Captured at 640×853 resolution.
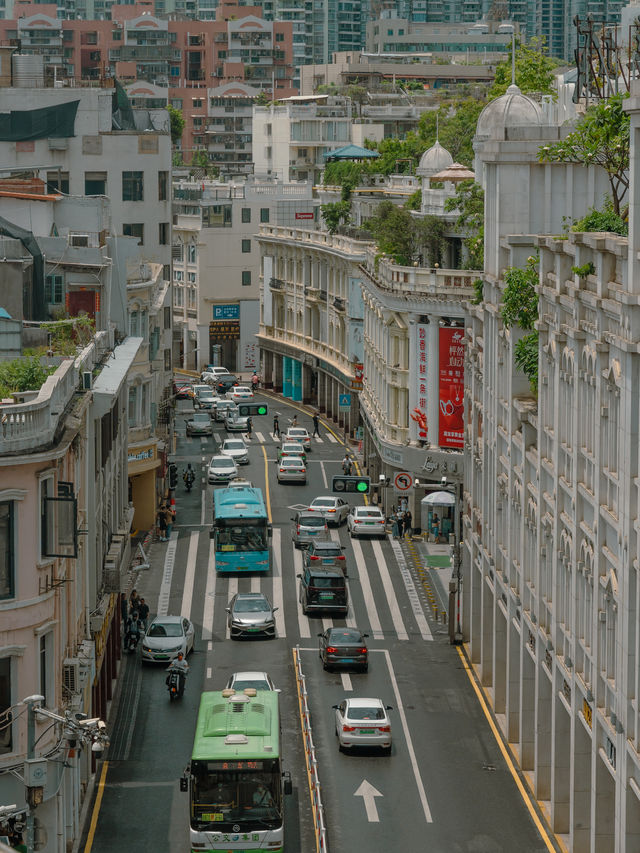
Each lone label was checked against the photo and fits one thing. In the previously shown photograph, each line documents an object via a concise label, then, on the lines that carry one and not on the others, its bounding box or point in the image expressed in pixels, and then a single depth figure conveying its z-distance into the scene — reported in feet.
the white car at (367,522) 310.45
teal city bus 283.79
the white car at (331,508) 321.93
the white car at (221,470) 361.30
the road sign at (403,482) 263.90
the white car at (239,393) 474.08
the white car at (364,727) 191.93
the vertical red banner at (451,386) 309.63
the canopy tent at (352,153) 526.98
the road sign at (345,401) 419.13
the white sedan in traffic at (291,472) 357.82
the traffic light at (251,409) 375.04
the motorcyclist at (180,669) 214.90
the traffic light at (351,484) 257.14
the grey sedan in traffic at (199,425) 423.23
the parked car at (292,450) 374.63
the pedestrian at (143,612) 245.86
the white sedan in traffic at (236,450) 380.17
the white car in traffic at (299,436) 401.23
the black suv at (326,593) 257.34
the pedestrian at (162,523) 313.53
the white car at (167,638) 230.27
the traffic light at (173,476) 351.05
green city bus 156.66
